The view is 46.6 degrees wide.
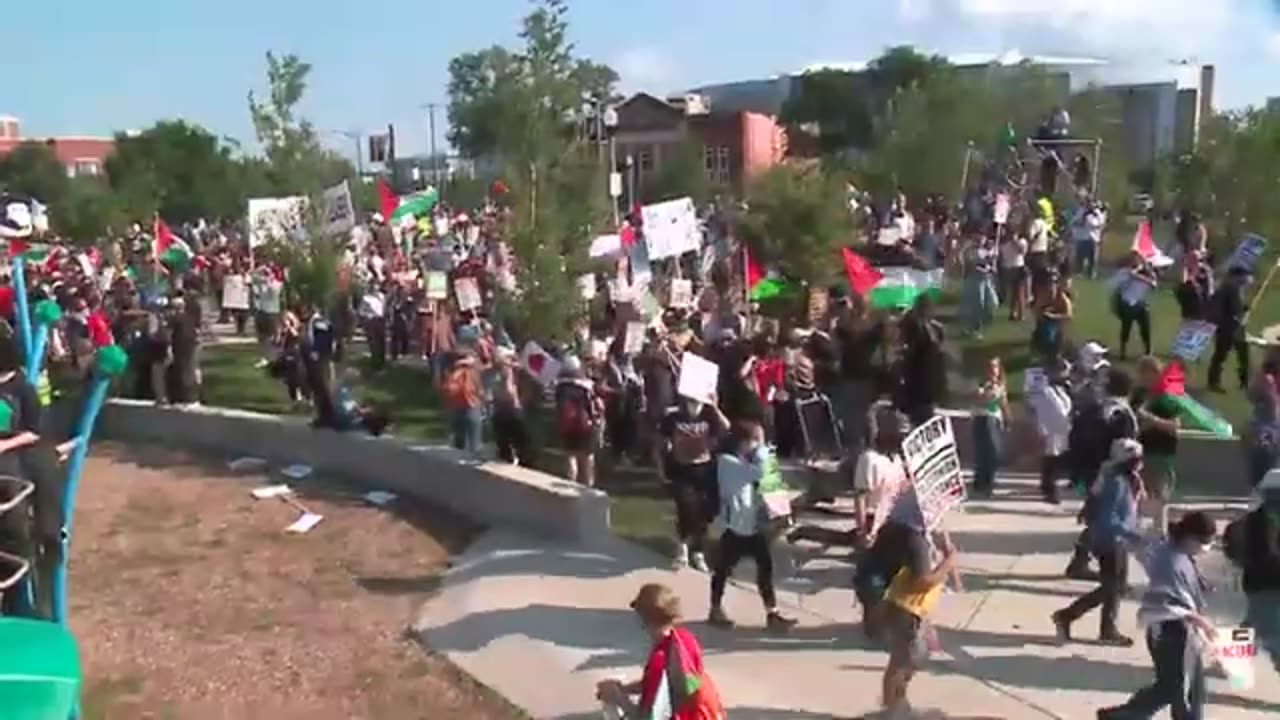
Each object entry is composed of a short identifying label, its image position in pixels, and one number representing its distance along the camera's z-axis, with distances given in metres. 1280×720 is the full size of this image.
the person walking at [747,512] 9.71
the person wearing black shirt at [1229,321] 15.80
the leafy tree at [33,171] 83.69
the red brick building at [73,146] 122.98
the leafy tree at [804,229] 21.27
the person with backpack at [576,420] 13.30
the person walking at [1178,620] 7.38
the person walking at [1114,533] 9.12
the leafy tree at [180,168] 69.62
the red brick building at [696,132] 90.31
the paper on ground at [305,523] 13.66
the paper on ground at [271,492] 15.11
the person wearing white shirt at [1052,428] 12.75
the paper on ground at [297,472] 16.03
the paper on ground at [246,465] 16.72
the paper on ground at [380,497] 14.44
